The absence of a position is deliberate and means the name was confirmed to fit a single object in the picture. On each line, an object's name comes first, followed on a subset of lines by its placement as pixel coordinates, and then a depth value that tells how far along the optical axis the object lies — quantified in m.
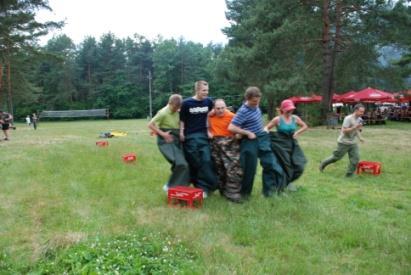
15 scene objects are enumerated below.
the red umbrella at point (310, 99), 28.82
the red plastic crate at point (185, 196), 5.91
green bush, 3.57
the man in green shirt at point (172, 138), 6.34
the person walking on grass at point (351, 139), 8.44
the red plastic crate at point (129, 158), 10.95
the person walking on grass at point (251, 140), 6.11
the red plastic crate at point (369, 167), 9.16
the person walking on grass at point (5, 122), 19.19
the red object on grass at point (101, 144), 15.66
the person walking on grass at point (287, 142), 6.78
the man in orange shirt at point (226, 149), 6.29
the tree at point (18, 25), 18.89
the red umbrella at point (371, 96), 25.78
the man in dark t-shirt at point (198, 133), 6.30
